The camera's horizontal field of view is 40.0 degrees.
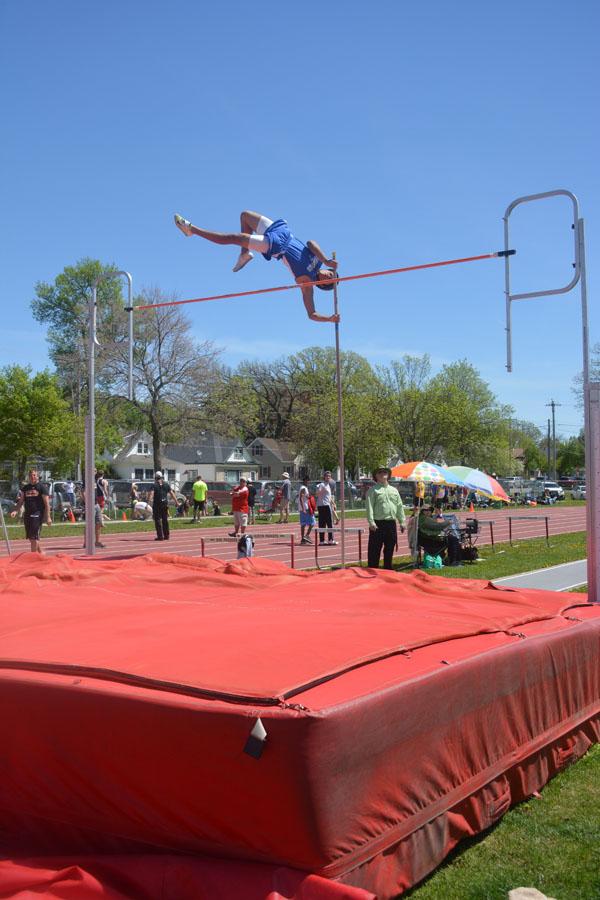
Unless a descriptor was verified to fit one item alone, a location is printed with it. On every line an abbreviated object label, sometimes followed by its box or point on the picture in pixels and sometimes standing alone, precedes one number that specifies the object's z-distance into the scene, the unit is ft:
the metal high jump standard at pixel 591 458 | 19.29
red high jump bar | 23.29
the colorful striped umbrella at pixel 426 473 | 47.29
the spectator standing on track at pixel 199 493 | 86.12
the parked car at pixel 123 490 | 111.04
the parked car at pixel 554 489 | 173.22
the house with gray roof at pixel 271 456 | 236.84
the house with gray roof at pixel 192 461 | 203.21
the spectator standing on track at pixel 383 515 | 34.42
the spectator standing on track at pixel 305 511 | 63.87
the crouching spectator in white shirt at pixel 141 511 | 96.84
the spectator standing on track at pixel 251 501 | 95.40
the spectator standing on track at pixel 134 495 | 100.24
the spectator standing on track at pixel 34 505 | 45.16
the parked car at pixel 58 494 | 102.80
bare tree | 118.62
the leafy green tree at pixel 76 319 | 131.34
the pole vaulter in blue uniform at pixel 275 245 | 26.27
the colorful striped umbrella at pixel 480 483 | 48.07
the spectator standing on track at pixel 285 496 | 85.35
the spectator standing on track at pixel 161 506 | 63.67
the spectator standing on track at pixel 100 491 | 67.82
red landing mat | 8.61
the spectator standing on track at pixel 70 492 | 101.94
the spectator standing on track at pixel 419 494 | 47.32
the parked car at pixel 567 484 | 245.78
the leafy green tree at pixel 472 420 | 184.96
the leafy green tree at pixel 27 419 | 112.57
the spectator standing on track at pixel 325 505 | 63.87
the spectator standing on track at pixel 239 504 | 63.46
